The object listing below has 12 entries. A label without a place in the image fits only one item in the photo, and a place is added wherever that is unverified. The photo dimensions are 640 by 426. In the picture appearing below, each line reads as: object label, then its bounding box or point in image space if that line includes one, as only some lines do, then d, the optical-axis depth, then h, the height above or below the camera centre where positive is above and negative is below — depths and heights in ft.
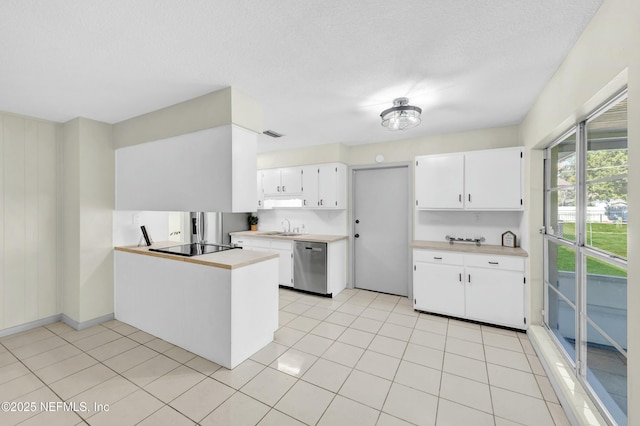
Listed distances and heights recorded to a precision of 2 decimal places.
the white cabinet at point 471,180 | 10.36 +1.25
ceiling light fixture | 8.54 +3.08
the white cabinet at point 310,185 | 14.34 +1.48
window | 5.38 -0.88
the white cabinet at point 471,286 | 9.83 -2.97
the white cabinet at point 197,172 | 8.02 +1.32
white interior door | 13.94 -0.99
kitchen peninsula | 7.69 -2.81
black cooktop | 9.17 -1.37
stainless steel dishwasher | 13.56 -2.88
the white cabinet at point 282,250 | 14.57 -2.15
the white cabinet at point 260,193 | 16.67 +1.14
